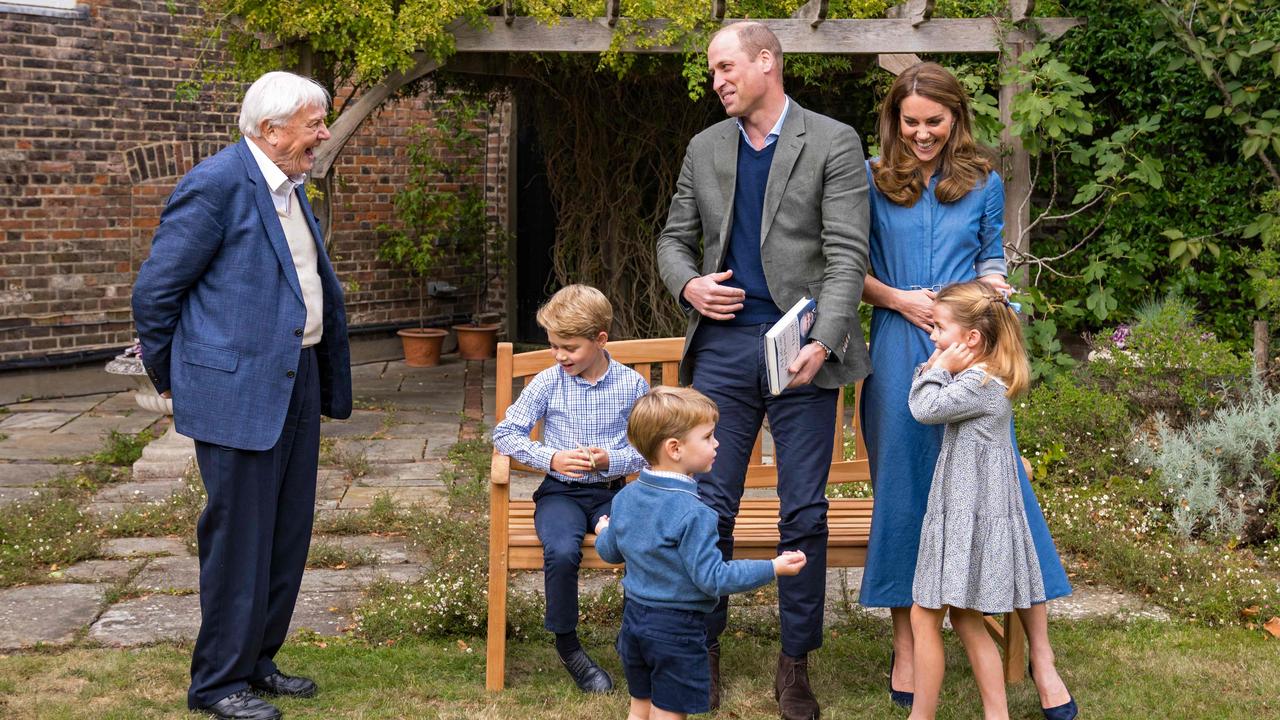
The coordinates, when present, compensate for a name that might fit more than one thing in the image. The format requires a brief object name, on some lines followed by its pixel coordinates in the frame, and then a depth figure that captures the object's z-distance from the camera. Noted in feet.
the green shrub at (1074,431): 19.99
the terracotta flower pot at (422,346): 35.99
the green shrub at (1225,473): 17.72
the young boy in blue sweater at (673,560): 9.85
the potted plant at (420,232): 36.22
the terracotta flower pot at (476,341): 36.99
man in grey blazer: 11.79
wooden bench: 12.90
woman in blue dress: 11.91
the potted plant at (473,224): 37.22
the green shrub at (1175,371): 20.34
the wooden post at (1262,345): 22.16
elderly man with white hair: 11.53
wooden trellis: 23.56
